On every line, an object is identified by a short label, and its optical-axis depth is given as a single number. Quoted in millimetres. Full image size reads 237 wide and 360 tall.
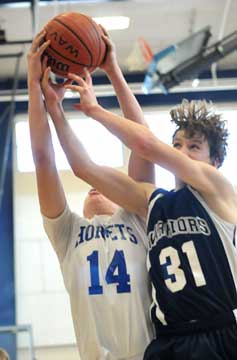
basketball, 3261
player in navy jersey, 2932
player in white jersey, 3117
